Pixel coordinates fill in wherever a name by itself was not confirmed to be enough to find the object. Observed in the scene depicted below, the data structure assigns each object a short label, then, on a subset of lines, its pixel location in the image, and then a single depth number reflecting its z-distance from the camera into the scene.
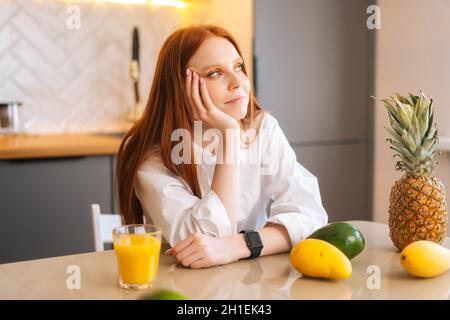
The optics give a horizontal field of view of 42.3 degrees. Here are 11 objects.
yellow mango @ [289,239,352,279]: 1.04
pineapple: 1.20
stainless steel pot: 2.74
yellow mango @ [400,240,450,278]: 1.07
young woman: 1.32
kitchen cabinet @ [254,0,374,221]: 2.78
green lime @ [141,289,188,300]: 0.69
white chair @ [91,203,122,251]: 1.75
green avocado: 1.15
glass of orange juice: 1.03
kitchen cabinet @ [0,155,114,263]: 2.38
